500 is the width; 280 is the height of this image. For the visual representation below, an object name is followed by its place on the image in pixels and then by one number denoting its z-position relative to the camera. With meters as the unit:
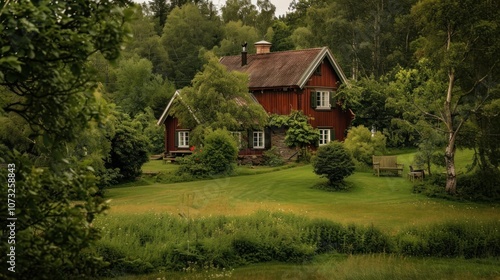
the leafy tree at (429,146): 30.25
